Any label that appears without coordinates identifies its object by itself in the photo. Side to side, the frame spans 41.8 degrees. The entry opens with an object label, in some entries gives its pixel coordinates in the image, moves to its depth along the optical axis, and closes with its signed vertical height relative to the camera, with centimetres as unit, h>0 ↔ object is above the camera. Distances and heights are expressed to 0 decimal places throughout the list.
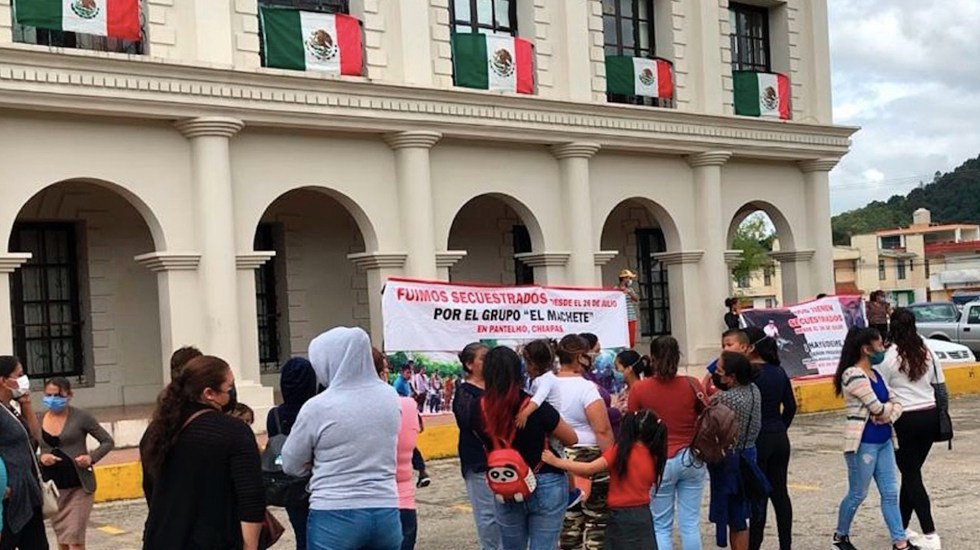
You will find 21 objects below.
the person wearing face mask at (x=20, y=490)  681 -102
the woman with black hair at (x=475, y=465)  710 -105
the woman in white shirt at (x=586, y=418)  720 -83
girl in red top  656 -106
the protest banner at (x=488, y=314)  1548 -50
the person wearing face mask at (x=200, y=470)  509 -71
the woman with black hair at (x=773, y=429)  820 -108
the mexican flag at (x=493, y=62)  1925 +324
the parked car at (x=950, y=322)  2984 -169
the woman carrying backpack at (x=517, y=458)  656 -95
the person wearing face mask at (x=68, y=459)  834 -105
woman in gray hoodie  532 -70
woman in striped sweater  833 -113
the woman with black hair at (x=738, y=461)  782 -122
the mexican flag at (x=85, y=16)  1503 +338
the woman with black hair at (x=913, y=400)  865 -100
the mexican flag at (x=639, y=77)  2134 +322
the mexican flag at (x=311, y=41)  1728 +334
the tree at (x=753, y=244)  7290 +106
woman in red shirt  757 -99
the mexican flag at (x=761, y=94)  2320 +306
